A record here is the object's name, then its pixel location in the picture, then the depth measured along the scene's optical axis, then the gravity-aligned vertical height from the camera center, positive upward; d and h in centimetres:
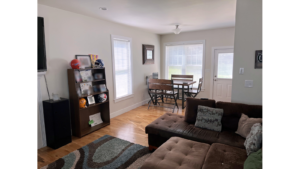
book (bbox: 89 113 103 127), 364 -99
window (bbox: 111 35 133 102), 432 +19
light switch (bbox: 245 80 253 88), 261 -15
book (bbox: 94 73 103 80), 361 -4
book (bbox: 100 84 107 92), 365 -29
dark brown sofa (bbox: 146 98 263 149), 223 -80
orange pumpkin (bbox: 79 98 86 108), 320 -53
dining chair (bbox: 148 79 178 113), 475 -34
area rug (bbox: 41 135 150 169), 234 -122
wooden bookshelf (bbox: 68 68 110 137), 314 -77
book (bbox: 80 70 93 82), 333 -1
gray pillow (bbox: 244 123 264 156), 168 -68
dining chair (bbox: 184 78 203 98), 505 -52
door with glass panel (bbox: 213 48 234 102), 520 -2
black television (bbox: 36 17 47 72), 255 +41
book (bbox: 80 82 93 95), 333 -27
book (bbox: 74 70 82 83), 315 -4
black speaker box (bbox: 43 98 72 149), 276 -78
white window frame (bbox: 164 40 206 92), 554 +102
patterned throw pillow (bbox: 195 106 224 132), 247 -67
